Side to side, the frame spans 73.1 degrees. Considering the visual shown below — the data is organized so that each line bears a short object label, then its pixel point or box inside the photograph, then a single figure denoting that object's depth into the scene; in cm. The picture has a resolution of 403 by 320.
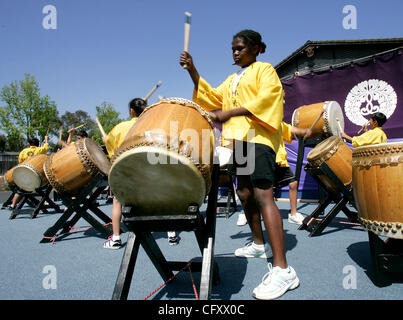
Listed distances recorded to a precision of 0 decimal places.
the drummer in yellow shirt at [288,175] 337
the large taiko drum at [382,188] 158
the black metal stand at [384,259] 174
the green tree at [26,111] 1891
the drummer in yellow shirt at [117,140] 282
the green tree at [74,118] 4530
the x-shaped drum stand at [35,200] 502
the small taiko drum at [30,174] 472
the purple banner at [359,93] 580
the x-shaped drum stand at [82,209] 314
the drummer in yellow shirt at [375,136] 389
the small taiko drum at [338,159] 297
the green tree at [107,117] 3244
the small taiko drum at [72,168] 305
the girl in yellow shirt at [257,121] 173
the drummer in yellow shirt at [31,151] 607
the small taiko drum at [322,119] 412
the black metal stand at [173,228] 134
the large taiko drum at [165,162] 121
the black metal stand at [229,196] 451
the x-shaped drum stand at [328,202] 298
